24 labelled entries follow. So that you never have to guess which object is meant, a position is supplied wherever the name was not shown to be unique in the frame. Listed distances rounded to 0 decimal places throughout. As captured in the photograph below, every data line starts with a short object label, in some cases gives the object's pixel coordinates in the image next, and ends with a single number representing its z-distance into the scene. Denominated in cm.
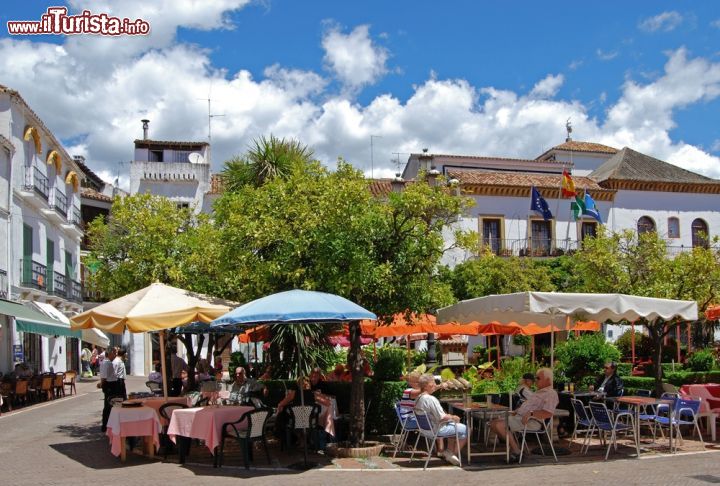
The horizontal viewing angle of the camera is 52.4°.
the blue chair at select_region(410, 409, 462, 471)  990
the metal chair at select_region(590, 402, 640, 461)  1038
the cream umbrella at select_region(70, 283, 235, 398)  1066
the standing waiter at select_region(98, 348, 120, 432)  1467
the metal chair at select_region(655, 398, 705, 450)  1103
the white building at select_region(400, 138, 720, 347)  3950
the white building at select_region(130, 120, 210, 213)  3953
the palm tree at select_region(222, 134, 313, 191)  1712
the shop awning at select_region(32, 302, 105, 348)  2477
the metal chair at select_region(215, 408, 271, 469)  994
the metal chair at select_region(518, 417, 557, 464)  1020
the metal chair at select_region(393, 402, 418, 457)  1052
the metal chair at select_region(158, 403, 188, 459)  1111
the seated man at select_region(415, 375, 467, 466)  994
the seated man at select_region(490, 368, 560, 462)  1032
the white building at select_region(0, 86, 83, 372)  2522
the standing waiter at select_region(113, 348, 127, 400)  1483
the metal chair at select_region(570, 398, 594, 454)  1089
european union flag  3581
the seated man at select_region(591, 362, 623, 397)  1208
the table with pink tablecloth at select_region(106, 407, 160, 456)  1059
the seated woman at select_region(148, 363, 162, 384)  1739
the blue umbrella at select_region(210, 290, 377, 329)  960
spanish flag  3588
